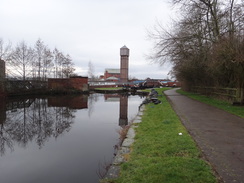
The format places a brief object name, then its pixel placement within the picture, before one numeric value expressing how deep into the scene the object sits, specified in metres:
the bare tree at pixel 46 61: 31.75
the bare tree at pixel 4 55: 20.66
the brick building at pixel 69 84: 29.53
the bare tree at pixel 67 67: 37.24
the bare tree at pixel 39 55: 30.80
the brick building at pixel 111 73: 108.64
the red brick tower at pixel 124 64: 65.19
